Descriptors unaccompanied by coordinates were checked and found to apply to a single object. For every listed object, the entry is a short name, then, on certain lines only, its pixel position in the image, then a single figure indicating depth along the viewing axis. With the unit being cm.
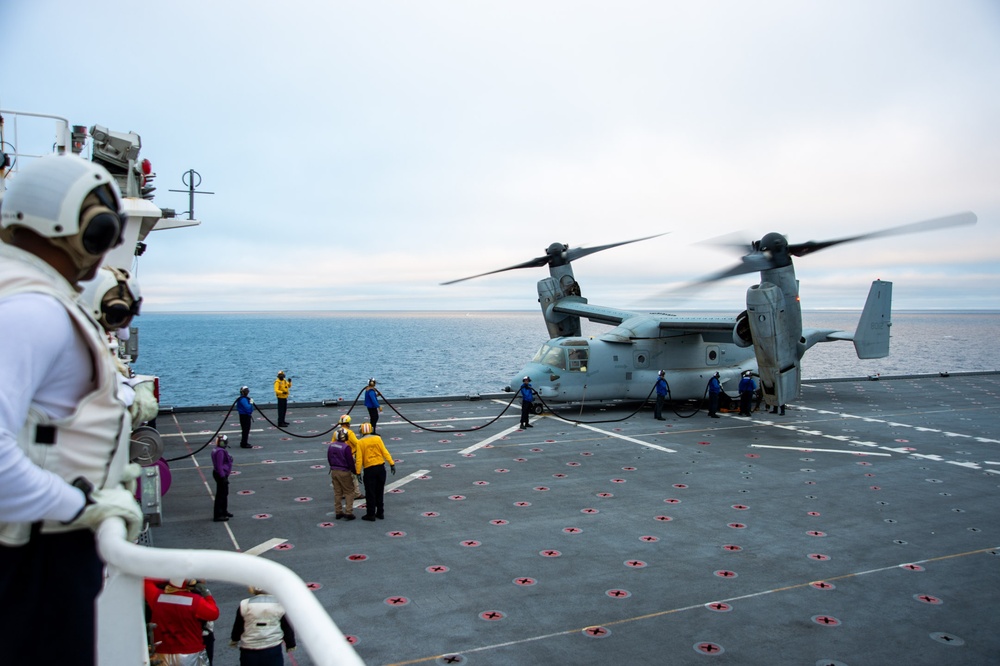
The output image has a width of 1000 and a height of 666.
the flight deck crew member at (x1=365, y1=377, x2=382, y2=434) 1697
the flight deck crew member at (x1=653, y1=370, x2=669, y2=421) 2003
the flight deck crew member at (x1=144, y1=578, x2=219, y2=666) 461
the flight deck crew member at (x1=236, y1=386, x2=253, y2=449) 1552
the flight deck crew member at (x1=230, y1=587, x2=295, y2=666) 489
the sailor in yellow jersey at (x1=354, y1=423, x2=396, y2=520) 1027
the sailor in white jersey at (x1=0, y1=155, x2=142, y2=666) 154
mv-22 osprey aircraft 1694
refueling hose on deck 1674
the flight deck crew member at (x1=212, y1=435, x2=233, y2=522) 1002
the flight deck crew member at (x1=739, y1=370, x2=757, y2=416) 2030
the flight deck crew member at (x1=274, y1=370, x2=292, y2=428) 1755
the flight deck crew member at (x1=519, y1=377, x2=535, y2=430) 1842
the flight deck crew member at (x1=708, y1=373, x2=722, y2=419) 2047
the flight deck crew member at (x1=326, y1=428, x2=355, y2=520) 1037
